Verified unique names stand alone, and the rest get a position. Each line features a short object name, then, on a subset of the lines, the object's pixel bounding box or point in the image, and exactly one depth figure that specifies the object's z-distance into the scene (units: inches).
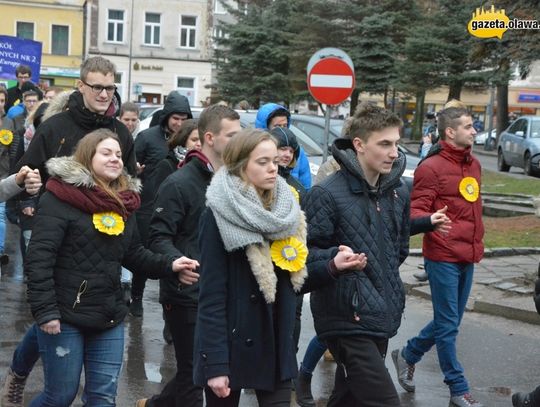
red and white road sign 522.0
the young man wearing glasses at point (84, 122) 244.5
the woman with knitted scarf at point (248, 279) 167.3
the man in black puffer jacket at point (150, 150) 337.2
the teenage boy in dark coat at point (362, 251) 185.2
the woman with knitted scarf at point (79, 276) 185.0
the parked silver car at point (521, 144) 1157.7
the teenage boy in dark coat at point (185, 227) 205.3
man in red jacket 261.9
